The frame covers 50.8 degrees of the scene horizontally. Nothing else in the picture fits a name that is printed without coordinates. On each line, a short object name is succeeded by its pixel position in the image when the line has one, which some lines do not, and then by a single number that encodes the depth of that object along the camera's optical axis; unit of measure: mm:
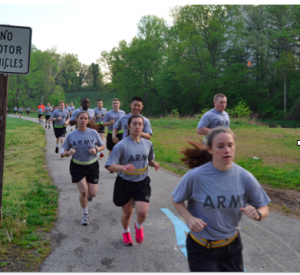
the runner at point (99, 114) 13656
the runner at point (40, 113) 36278
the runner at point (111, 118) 10587
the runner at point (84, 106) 9950
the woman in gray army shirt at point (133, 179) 4953
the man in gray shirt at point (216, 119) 7145
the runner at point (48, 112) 29169
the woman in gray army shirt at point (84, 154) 6211
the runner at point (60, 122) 14203
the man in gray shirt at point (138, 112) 6855
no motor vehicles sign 5359
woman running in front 2883
